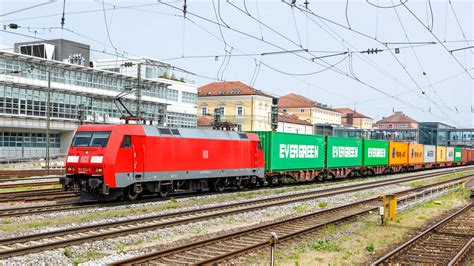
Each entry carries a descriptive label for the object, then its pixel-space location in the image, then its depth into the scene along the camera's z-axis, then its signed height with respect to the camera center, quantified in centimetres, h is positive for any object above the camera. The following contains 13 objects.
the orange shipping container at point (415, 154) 5475 -84
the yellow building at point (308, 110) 12375 +873
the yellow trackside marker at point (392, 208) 1761 -215
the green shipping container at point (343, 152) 3710 -54
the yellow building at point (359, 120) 15590 +791
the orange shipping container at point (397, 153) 4924 -69
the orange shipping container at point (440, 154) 6575 -94
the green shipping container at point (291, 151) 3028 -45
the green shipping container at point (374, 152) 4328 -58
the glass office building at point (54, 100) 5781 +508
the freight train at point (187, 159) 1970 -84
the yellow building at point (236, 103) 9188 +736
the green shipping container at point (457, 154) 7575 -104
